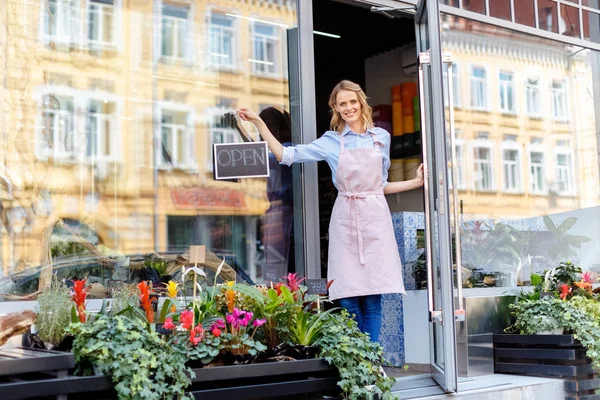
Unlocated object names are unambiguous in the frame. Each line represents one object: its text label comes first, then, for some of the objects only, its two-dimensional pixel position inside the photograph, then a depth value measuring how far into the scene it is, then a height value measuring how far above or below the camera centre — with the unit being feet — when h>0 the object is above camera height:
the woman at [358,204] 15.83 +0.97
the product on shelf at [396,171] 25.38 +2.51
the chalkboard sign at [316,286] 13.99 -0.51
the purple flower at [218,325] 12.14 -0.97
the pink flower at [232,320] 12.20 -0.91
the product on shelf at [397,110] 25.18 +4.33
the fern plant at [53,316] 11.48 -0.74
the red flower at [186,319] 11.62 -0.84
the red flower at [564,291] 19.61 -1.01
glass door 15.69 +0.80
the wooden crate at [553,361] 17.94 -2.49
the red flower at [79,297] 11.78 -0.49
